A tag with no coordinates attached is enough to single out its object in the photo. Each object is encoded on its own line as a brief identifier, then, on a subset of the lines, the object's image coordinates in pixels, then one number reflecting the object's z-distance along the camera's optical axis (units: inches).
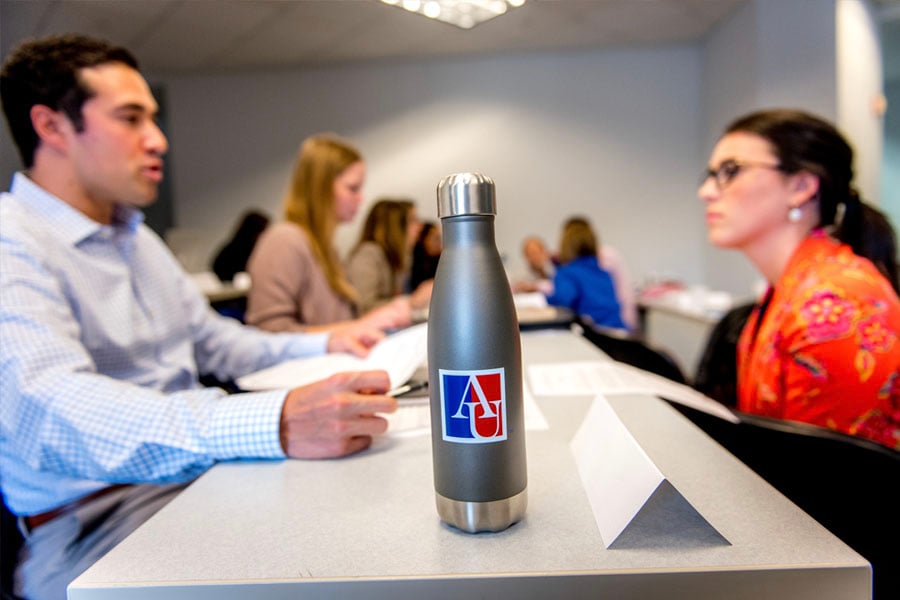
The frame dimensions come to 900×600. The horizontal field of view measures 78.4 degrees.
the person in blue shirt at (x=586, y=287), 120.3
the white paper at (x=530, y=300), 62.7
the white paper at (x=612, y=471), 14.6
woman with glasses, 30.3
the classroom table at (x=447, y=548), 13.1
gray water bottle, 14.3
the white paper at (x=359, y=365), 27.4
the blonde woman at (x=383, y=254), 86.4
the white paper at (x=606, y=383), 29.3
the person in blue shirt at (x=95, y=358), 23.2
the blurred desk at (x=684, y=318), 101.1
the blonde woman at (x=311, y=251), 62.2
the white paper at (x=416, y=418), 25.1
